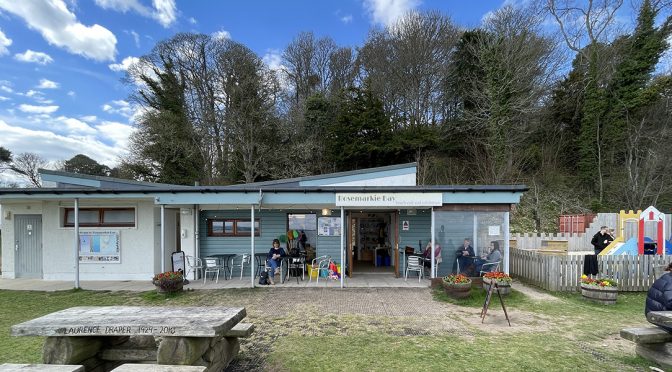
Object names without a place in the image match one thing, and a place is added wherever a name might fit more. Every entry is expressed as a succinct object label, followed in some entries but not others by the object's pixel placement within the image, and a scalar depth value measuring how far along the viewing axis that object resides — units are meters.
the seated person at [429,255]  9.87
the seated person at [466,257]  9.63
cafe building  9.58
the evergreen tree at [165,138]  23.73
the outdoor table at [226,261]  11.07
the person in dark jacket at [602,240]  10.66
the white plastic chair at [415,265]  10.24
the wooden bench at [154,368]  3.17
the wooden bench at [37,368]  3.03
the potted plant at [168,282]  8.72
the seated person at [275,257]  10.02
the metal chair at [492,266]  9.52
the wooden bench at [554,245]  15.23
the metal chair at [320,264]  10.64
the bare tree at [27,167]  30.16
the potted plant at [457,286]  8.05
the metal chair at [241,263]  10.99
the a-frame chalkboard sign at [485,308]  6.37
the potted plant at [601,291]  7.64
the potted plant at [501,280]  8.06
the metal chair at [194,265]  10.76
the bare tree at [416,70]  25.38
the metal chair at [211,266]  10.35
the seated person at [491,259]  9.53
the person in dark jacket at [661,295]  4.70
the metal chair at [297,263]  10.58
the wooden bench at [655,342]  4.36
